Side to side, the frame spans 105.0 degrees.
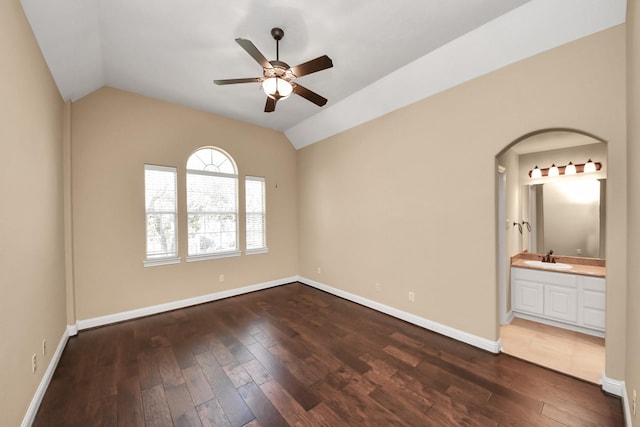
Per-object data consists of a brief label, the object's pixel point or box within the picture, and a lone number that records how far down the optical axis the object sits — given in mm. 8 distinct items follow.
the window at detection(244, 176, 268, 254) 4844
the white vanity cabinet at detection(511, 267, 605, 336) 2943
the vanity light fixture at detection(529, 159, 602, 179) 3432
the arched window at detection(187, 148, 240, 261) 4172
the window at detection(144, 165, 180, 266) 3762
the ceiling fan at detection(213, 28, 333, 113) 2092
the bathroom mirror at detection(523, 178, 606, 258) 3408
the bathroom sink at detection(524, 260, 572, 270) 3340
